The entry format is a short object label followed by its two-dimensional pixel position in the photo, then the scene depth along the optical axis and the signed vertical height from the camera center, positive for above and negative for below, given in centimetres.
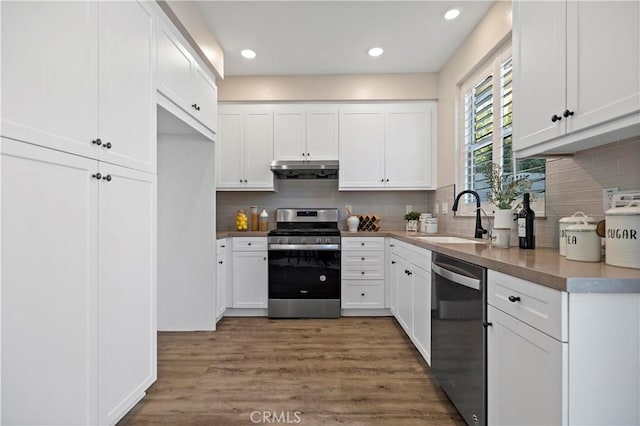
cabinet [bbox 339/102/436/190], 362 +83
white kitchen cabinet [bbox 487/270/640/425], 93 -44
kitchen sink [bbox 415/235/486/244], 234 -23
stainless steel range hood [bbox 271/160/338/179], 352 +51
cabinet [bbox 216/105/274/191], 363 +77
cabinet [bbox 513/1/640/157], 105 +55
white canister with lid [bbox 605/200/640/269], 108 -9
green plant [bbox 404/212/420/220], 363 -4
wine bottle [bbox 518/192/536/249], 176 -8
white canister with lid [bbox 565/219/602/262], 124 -12
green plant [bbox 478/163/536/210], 190 +14
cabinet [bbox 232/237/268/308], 337 -69
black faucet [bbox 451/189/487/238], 247 -10
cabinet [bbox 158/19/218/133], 198 +98
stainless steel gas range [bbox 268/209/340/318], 334 -68
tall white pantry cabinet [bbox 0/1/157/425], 104 +2
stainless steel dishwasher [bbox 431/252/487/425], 142 -63
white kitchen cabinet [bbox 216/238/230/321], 309 -66
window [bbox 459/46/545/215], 217 +71
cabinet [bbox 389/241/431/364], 214 -65
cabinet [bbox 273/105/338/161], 362 +97
